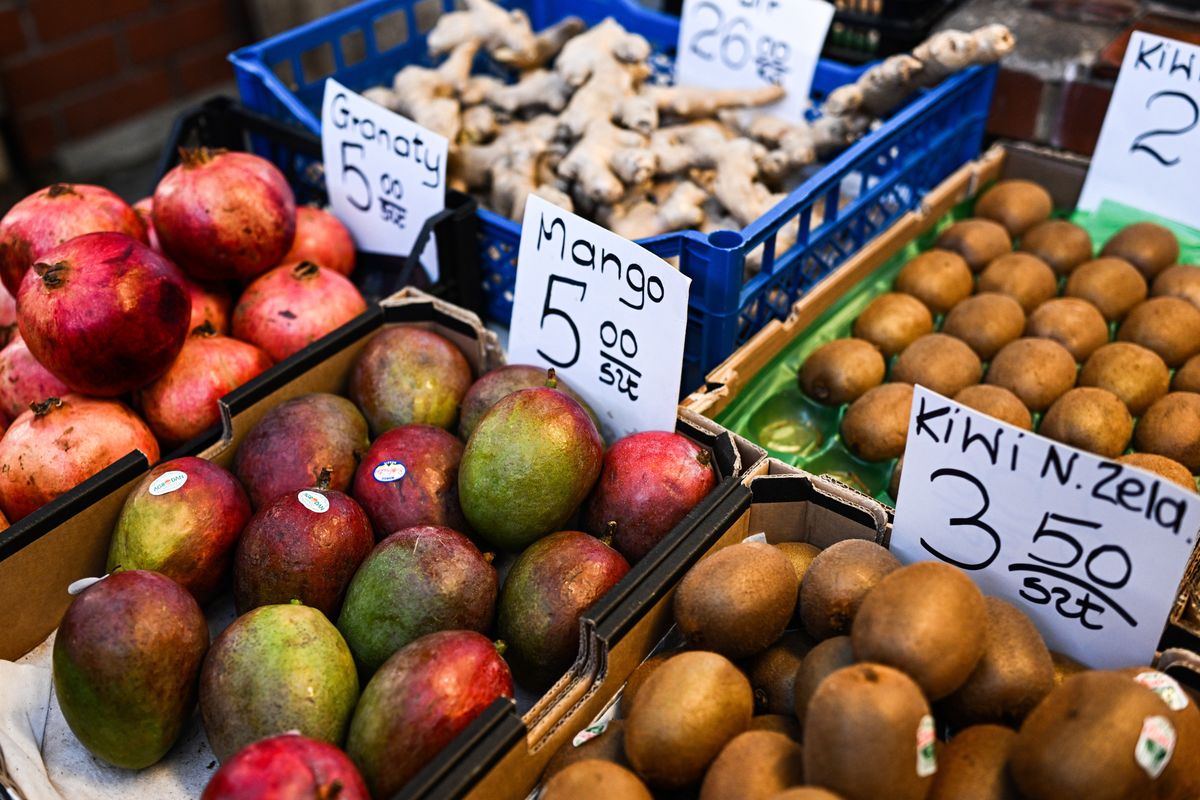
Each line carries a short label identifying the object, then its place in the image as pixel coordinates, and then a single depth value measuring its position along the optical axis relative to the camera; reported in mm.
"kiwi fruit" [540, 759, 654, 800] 958
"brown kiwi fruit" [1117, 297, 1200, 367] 1627
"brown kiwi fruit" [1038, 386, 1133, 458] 1449
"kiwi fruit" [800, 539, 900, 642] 1122
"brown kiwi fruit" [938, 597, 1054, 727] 1024
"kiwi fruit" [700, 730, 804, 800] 946
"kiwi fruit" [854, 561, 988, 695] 949
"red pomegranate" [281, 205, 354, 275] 1883
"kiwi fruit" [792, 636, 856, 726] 1031
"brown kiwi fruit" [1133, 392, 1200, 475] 1449
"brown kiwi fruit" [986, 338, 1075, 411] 1562
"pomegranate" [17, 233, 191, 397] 1367
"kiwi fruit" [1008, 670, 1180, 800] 886
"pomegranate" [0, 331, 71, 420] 1520
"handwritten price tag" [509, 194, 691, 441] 1398
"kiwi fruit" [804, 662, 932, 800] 870
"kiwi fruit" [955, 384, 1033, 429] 1474
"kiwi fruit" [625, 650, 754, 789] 1003
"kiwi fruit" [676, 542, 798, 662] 1117
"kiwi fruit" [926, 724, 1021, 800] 951
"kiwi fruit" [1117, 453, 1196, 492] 1342
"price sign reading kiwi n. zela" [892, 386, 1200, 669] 1046
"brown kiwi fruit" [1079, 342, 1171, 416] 1543
